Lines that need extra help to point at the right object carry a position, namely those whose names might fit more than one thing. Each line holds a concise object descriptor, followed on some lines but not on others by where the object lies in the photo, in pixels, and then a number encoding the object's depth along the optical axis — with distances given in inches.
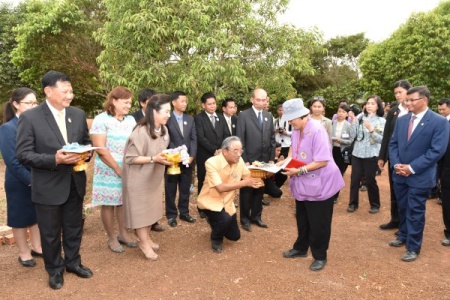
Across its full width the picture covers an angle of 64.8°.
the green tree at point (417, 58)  871.7
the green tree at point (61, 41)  624.7
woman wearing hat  157.3
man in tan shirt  175.9
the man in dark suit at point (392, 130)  219.9
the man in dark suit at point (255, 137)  228.4
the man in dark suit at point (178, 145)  229.6
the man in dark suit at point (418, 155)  171.5
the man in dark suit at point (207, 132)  254.1
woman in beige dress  164.2
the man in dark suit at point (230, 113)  268.5
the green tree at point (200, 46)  277.9
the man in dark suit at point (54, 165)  133.7
